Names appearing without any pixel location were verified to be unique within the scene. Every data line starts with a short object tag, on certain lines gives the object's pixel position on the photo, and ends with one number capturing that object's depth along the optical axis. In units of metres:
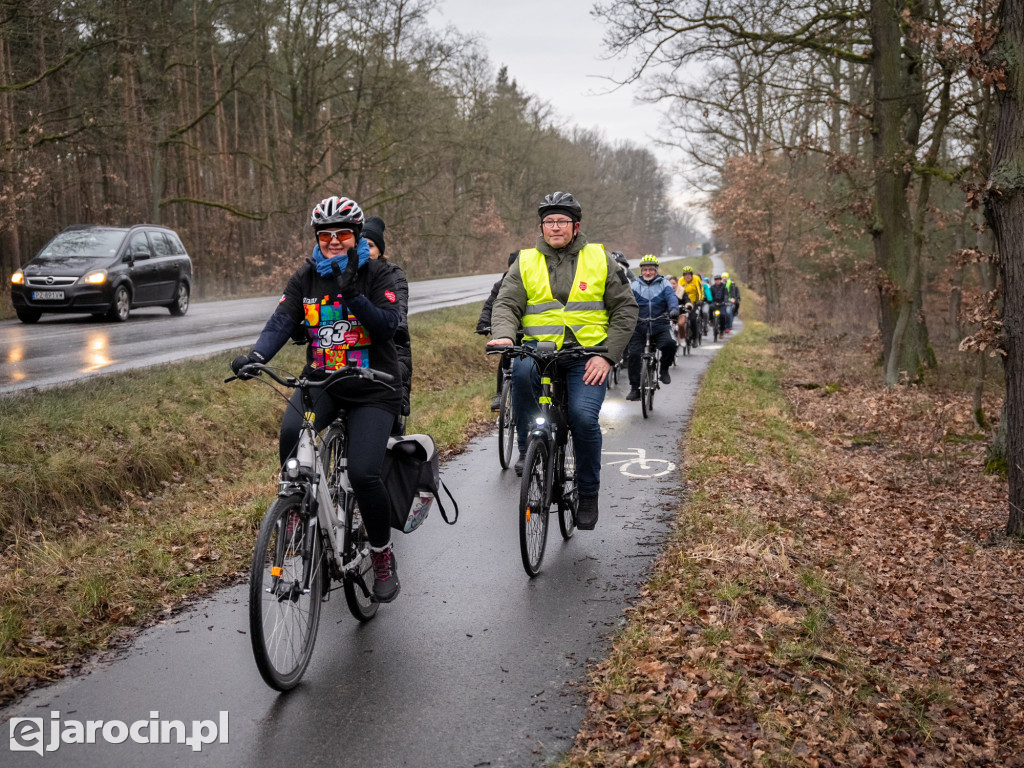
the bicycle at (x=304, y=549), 3.87
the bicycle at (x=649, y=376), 12.77
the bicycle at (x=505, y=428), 9.13
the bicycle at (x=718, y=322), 27.69
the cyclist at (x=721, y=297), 29.09
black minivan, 16.34
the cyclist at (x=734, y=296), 33.85
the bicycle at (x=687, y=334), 21.27
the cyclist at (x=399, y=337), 6.28
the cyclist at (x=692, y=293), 22.58
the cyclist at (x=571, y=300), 6.10
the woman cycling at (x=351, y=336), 4.64
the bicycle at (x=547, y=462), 5.70
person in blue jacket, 13.69
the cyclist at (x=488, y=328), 9.15
